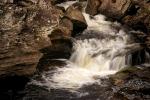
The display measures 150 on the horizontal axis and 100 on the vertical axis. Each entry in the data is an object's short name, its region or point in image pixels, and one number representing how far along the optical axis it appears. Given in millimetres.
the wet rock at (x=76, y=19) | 17906
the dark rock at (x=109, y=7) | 20469
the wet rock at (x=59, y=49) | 15938
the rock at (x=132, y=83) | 12000
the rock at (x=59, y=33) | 15984
